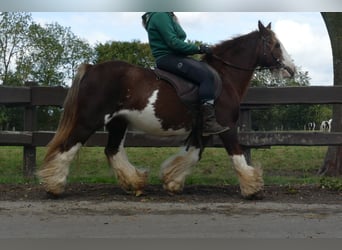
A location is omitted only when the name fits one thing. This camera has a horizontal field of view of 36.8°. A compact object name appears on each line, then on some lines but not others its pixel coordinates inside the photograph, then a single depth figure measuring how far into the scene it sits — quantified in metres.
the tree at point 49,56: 34.75
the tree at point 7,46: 28.53
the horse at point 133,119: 6.56
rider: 6.48
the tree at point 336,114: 10.59
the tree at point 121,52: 24.74
